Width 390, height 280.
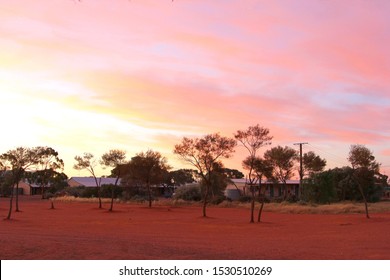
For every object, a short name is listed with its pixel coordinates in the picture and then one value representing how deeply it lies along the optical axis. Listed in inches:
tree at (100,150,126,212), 2564.0
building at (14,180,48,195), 4963.1
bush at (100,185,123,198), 3658.2
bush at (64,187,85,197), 3757.4
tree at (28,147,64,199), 1889.8
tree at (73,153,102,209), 2598.4
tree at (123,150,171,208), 2746.1
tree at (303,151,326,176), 3654.0
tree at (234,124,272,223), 1669.5
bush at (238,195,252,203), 2831.4
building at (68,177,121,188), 4852.4
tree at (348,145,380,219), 1921.8
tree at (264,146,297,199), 3363.7
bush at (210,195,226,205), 2684.5
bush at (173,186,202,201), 3117.6
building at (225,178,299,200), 4033.0
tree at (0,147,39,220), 1793.8
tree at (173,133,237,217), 2007.9
